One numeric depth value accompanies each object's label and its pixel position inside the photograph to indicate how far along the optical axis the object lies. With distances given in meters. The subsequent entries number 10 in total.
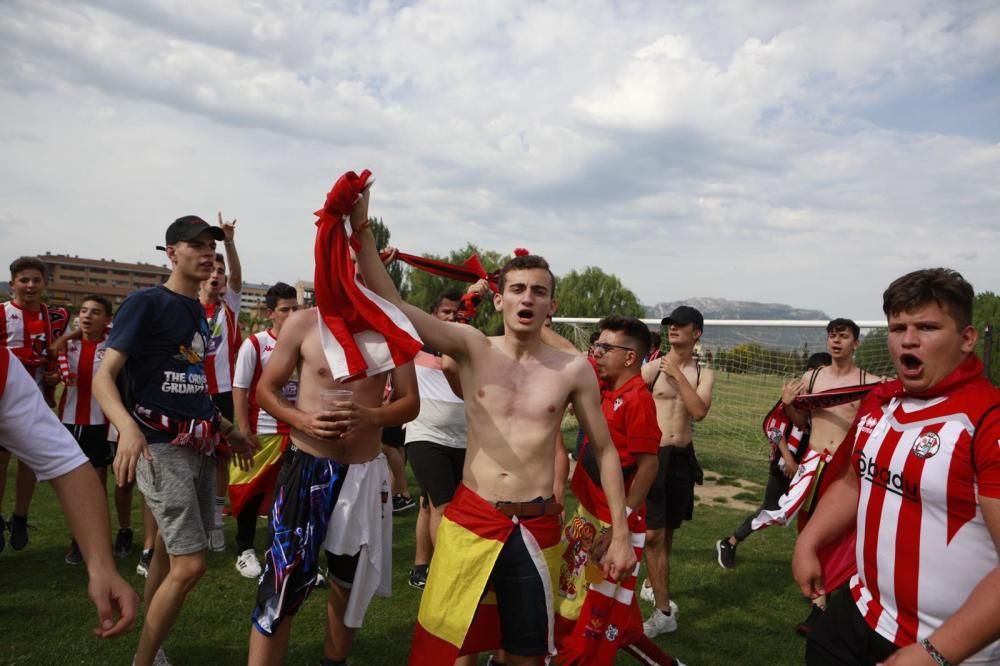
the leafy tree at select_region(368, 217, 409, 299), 56.59
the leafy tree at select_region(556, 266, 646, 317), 58.47
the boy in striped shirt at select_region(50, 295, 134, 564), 5.58
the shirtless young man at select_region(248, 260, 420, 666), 3.04
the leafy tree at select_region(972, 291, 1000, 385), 31.26
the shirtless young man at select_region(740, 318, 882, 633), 5.11
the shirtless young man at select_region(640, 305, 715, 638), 4.76
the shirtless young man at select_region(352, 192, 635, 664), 2.86
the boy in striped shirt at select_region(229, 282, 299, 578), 5.06
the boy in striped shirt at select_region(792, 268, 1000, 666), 1.87
